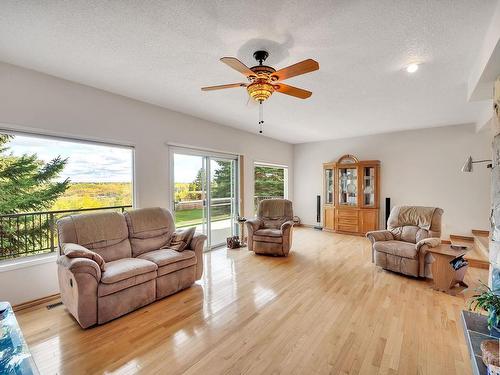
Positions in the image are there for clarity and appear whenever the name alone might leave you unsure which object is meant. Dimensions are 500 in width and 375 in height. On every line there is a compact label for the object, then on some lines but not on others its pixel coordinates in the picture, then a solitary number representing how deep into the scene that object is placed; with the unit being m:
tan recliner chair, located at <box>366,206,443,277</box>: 3.32
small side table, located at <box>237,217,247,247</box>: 5.16
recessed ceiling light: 2.46
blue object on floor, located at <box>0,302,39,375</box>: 1.27
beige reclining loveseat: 2.23
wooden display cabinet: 5.95
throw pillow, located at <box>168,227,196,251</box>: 3.19
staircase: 3.74
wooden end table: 2.94
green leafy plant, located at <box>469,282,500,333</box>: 1.52
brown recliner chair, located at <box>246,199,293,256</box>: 4.36
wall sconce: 3.64
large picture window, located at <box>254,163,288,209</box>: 6.51
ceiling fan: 1.80
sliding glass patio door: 4.32
